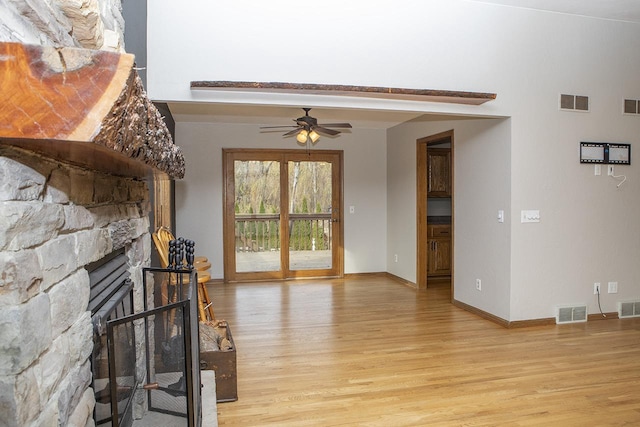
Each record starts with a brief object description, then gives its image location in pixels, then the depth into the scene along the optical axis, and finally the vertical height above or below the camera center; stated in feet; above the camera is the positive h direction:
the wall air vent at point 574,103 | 14.79 +3.72
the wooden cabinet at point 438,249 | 22.24 -1.83
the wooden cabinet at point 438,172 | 22.12 +2.10
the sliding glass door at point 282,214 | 22.80 +0.04
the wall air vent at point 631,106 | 15.34 +3.69
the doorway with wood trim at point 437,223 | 22.07 -0.50
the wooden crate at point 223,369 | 9.32 -3.31
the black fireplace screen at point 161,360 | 5.07 -1.94
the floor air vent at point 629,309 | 15.70 -3.53
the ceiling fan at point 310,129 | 16.24 +3.26
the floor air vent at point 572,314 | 15.06 -3.54
